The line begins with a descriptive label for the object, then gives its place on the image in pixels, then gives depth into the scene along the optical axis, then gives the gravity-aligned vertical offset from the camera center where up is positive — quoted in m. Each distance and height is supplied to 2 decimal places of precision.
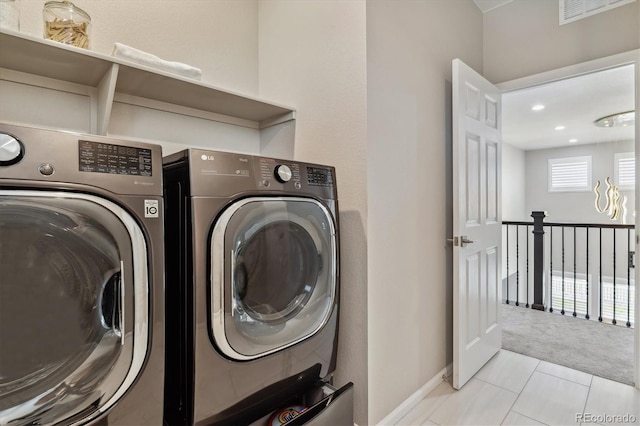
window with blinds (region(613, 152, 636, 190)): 6.41 +0.68
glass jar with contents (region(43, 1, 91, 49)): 1.27 +0.73
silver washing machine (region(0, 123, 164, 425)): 0.79 -0.18
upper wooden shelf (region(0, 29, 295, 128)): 1.18 +0.58
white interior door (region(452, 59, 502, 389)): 2.03 -0.11
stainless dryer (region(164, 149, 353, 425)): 1.08 -0.28
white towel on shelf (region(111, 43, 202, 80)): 1.34 +0.64
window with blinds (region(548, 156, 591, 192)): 7.28 +0.70
